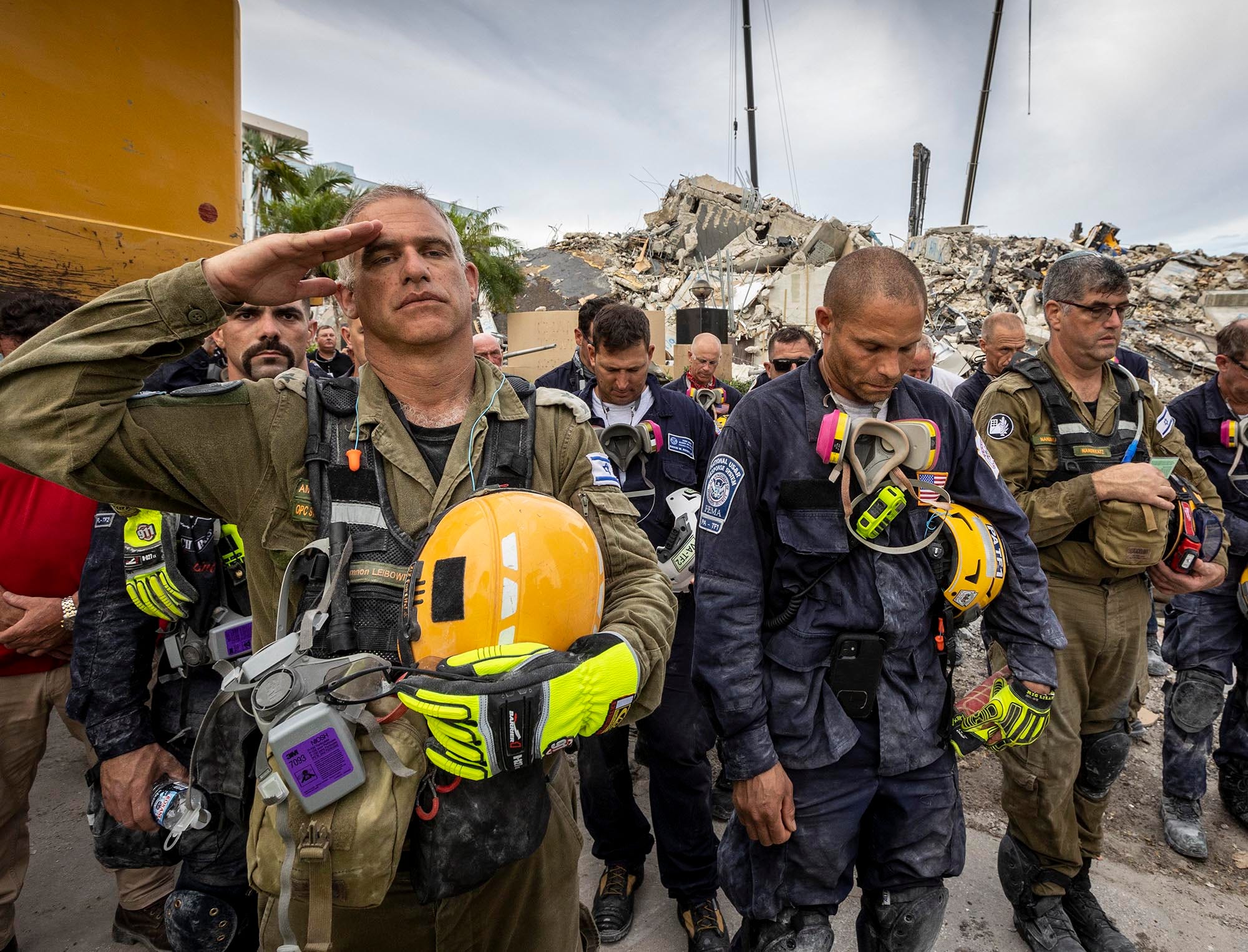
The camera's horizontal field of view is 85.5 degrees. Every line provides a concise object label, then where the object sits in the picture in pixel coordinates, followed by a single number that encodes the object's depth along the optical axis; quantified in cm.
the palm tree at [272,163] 2575
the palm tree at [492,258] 2548
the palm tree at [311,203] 2336
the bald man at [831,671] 216
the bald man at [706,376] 692
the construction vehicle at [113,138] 281
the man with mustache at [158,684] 220
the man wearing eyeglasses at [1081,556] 293
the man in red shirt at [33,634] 276
